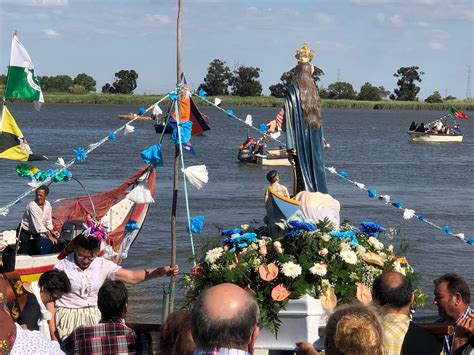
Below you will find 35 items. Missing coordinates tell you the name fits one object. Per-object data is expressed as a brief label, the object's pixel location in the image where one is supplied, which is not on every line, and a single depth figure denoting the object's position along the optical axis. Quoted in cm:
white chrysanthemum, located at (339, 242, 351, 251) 1025
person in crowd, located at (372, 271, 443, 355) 688
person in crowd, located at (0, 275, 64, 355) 631
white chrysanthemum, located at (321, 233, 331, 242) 1034
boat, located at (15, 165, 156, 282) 2063
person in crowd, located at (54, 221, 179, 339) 976
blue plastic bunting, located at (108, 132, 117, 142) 1414
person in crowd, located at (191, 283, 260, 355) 512
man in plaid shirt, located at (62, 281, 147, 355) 728
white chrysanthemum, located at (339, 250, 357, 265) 1005
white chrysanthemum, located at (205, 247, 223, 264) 1037
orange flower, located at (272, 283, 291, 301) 969
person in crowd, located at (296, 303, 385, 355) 549
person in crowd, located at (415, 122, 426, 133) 8585
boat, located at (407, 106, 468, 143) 8507
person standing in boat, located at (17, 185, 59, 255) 1858
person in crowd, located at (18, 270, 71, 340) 853
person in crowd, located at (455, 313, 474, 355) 712
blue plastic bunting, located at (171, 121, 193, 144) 1251
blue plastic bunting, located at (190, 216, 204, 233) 1211
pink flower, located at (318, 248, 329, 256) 1008
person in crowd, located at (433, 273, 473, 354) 781
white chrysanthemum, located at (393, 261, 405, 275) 1048
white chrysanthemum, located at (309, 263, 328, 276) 985
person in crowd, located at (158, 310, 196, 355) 616
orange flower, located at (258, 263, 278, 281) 982
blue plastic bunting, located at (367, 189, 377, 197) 1455
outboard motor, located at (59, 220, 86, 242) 1919
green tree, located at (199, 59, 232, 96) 19512
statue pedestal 976
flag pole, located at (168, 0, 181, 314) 1175
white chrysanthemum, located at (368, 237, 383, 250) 1101
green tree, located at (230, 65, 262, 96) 19153
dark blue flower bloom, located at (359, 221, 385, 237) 1138
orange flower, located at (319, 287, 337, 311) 984
